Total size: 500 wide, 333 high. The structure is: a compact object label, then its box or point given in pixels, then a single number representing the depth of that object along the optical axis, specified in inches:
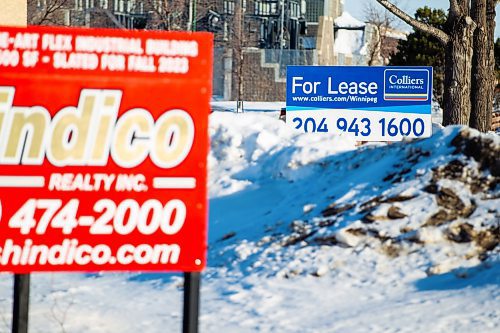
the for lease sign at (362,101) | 1390.3
